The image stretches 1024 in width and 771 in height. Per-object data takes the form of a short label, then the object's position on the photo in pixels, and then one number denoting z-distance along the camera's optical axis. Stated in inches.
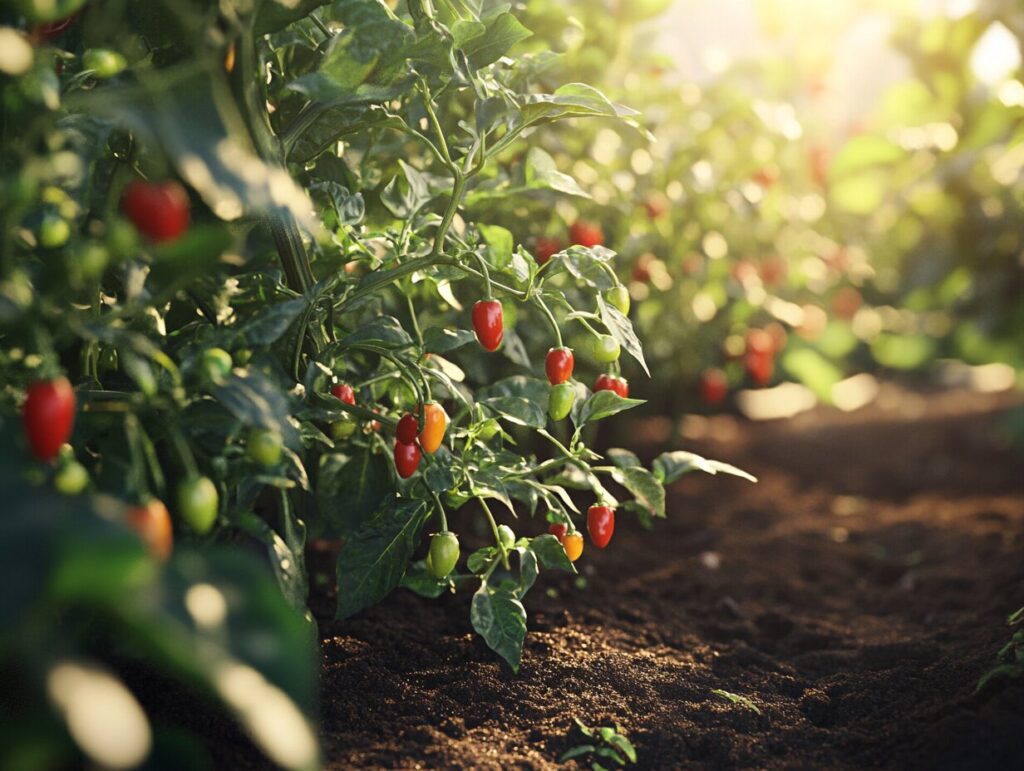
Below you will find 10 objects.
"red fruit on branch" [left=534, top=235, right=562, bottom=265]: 67.1
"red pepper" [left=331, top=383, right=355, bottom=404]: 48.8
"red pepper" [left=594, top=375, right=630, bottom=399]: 52.5
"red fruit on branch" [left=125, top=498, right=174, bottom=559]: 32.9
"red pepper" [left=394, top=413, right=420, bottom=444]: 47.9
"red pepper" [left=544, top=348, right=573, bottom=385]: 49.2
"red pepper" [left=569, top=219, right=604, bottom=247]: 68.9
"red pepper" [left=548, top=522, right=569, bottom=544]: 54.8
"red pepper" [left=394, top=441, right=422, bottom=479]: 48.4
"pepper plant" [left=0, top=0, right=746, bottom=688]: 35.7
